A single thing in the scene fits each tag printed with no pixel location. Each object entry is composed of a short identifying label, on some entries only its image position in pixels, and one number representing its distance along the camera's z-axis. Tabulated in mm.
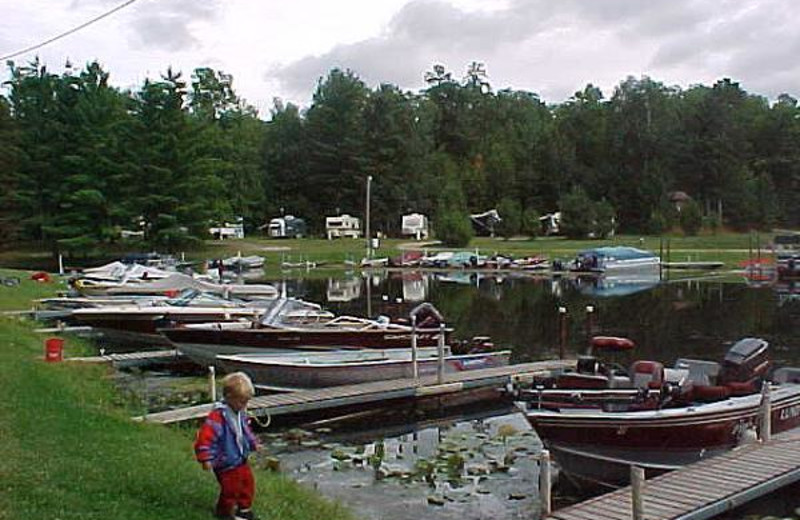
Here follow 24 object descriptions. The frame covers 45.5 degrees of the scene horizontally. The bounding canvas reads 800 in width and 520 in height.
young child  8820
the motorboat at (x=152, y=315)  28344
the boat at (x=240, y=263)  72250
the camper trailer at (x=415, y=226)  105688
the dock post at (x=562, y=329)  24166
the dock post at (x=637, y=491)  10266
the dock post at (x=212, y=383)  18109
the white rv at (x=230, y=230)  97350
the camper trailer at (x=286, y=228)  106875
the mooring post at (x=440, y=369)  20672
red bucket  21594
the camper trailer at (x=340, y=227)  104688
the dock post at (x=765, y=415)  14250
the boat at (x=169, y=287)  37875
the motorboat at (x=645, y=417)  14336
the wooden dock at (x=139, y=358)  24125
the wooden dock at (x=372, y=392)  17734
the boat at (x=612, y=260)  68062
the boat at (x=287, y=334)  22266
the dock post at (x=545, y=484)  11555
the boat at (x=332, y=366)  20750
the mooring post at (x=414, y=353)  21188
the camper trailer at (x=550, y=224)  102250
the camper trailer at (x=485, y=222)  105875
